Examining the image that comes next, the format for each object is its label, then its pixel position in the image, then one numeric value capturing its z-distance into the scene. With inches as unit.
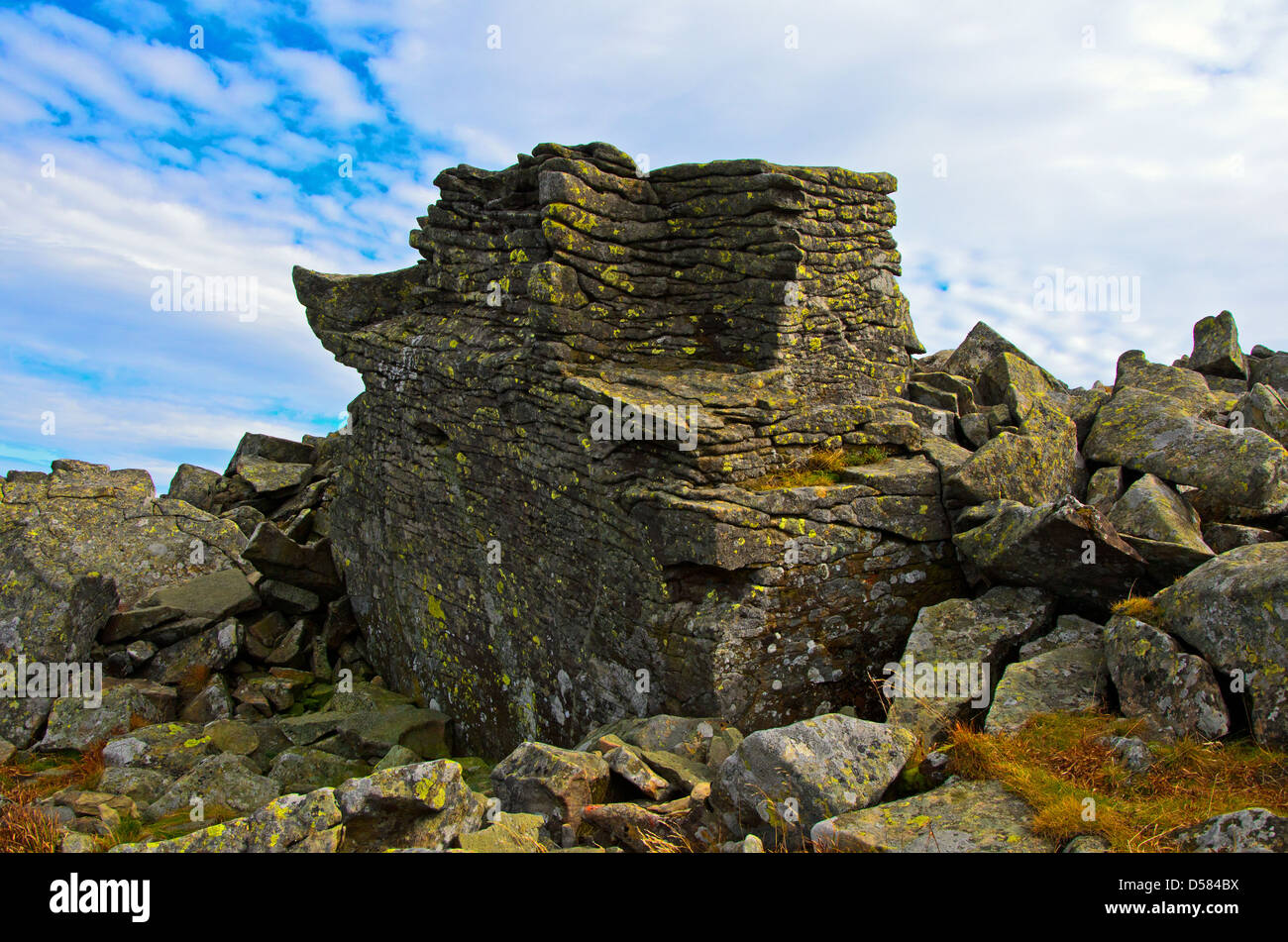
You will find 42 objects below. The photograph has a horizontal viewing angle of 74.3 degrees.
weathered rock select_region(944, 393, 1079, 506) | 490.6
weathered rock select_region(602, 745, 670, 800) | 349.7
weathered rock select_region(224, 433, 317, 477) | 995.3
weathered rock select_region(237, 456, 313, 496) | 937.5
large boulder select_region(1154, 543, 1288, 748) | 315.3
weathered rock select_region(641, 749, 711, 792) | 355.7
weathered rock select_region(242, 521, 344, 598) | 736.3
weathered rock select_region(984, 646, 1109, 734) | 352.8
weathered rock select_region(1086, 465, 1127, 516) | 515.2
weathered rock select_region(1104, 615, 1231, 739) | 320.8
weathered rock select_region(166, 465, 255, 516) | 930.1
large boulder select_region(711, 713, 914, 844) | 306.7
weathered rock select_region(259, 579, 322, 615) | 749.3
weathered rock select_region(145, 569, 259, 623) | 703.1
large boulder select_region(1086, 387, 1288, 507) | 480.7
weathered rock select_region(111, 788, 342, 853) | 273.9
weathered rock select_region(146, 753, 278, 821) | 471.8
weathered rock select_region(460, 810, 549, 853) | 291.3
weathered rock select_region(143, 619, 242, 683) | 666.8
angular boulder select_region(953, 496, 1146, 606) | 399.9
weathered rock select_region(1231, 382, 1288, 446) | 625.9
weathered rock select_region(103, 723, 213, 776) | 542.9
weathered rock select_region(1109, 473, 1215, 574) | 398.3
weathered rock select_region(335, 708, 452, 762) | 571.8
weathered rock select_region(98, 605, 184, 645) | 671.1
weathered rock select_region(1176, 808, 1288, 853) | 244.8
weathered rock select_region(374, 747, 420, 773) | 529.7
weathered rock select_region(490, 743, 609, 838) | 332.8
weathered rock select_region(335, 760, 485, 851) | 289.4
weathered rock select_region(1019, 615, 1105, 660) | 402.9
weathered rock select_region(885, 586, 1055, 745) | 378.0
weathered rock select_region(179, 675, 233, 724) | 628.1
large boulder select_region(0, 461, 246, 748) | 636.7
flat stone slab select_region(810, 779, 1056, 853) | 279.6
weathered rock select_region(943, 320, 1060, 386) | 762.2
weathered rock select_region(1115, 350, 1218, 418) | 653.9
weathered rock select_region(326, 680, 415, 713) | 651.5
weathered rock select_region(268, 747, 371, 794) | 519.9
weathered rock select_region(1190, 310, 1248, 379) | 819.4
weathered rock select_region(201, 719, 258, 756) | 566.4
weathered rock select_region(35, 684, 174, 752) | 577.9
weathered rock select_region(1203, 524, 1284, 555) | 440.8
